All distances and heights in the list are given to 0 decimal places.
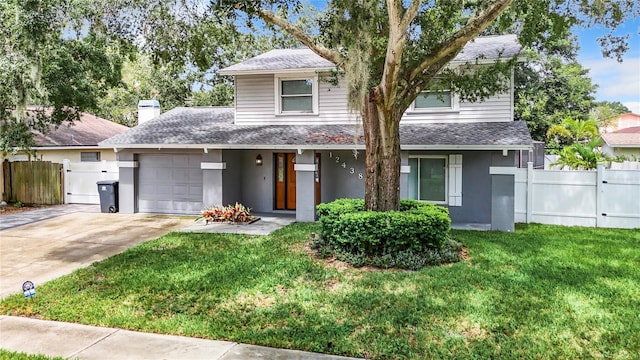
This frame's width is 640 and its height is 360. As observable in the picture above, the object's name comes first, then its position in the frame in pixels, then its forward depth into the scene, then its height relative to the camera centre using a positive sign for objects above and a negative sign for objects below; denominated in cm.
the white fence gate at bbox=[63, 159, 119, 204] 1532 -46
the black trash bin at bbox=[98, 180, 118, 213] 1371 -96
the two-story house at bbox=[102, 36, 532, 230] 1136 +42
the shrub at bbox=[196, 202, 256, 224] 1177 -136
